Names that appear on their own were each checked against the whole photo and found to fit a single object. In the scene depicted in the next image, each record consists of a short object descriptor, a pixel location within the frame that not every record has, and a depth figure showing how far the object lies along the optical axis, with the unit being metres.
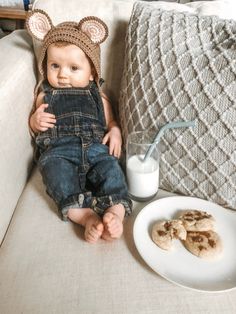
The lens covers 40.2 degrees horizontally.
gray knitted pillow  0.69
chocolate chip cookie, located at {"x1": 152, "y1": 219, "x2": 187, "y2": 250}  0.68
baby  0.78
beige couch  0.60
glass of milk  0.80
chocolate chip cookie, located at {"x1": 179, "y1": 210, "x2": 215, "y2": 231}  0.70
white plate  0.62
